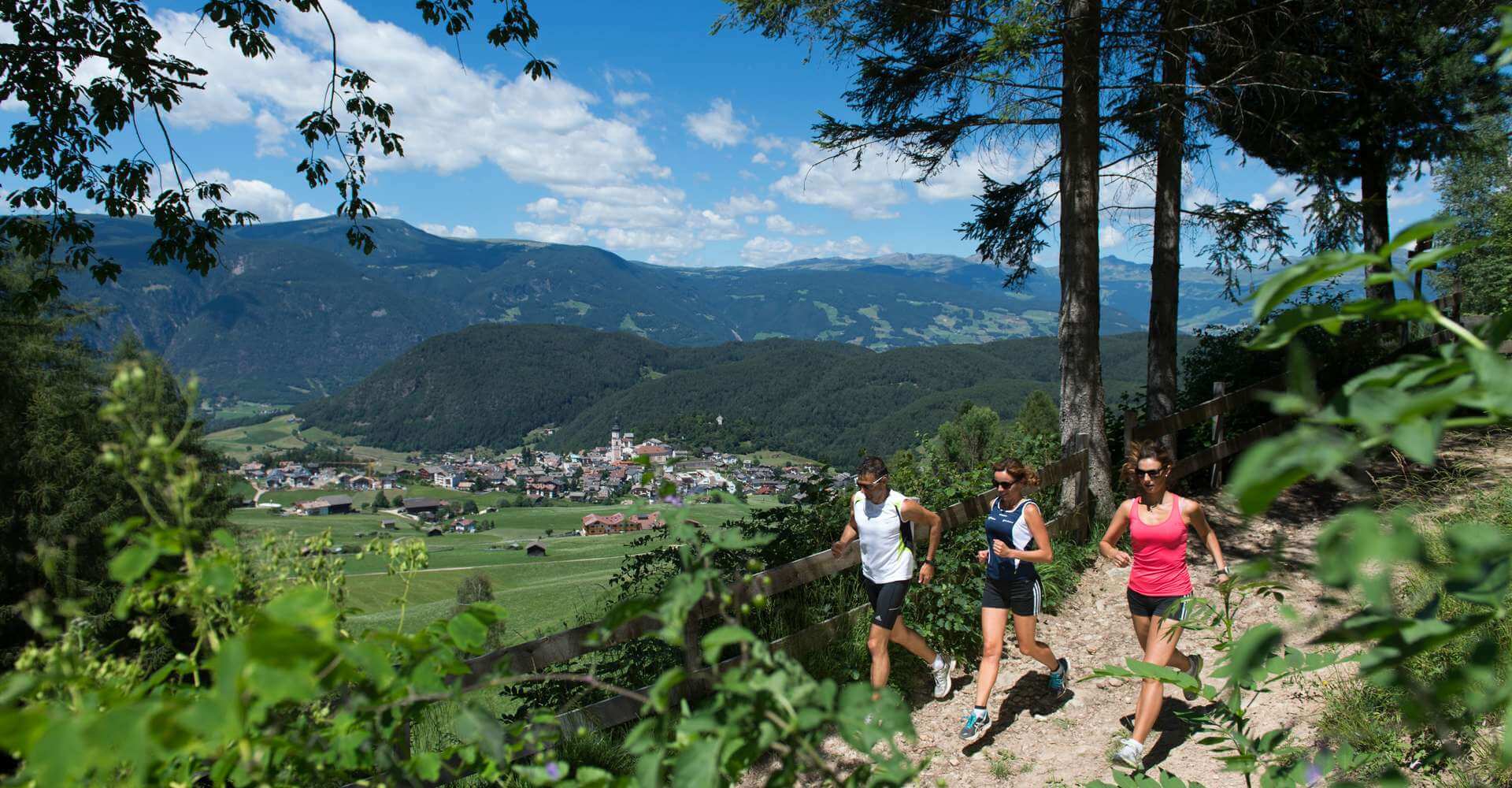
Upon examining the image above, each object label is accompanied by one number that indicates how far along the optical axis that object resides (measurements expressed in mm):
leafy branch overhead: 5680
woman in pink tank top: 4262
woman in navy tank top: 4762
